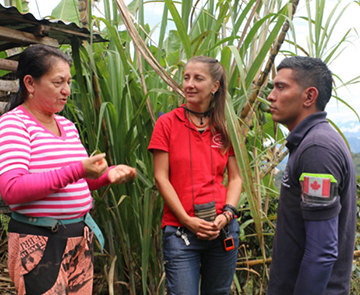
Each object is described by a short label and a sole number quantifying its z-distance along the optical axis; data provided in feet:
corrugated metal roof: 5.85
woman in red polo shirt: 5.38
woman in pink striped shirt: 4.04
